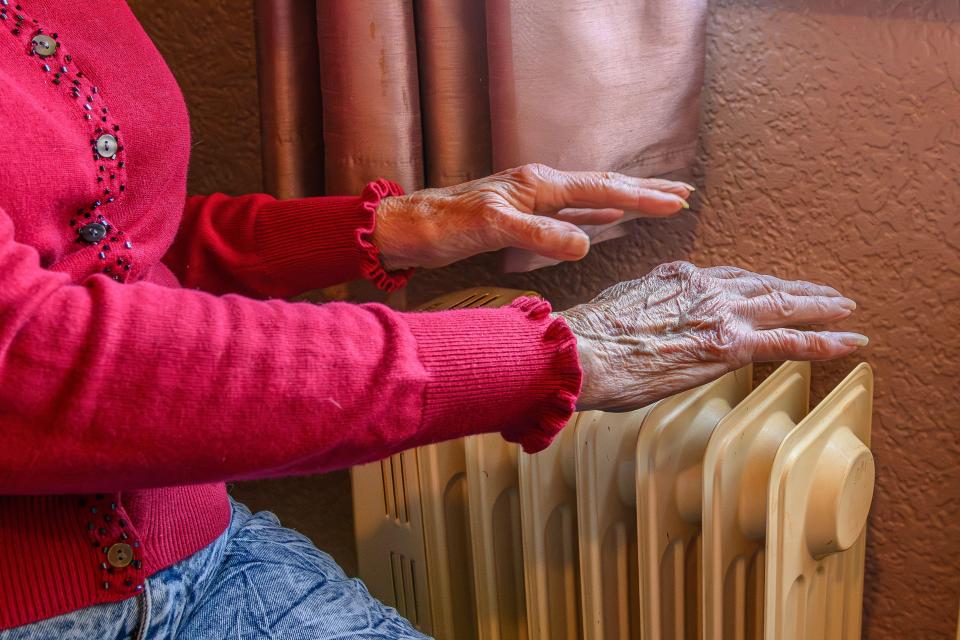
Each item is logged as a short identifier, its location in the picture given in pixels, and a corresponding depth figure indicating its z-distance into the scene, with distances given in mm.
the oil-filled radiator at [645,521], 832
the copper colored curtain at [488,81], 912
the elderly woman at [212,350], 531
